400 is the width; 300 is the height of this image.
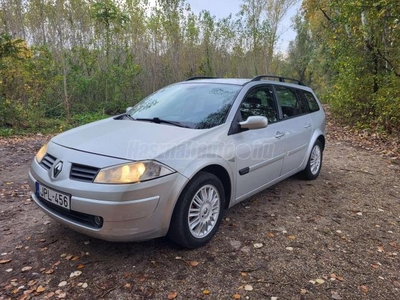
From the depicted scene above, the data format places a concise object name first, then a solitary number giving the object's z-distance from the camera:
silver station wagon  2.20
